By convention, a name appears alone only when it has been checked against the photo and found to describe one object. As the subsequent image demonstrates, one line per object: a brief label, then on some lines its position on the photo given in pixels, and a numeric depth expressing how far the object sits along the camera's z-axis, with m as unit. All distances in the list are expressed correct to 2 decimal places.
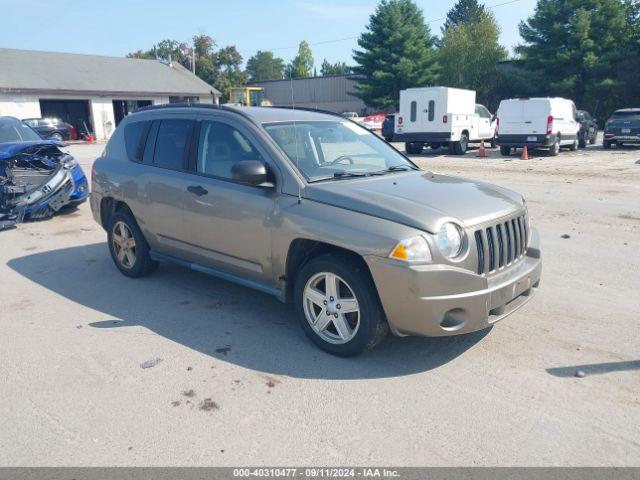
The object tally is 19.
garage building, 37.81
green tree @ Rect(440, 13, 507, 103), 46.84
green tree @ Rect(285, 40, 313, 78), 76.64
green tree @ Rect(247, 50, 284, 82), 112.31
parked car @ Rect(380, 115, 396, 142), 30.64
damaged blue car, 9.59
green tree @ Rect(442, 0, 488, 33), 100.99
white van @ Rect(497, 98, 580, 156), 20.17
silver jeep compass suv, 3.84
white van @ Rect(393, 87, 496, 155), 21.73
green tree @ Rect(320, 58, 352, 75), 109.07
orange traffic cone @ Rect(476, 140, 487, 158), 21.63
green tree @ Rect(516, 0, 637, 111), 37.72
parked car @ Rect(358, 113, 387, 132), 37.84
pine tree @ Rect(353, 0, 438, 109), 46.66
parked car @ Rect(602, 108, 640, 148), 22.75
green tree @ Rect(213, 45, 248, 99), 70.88
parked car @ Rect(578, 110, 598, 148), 24.00
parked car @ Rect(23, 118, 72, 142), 31.73
